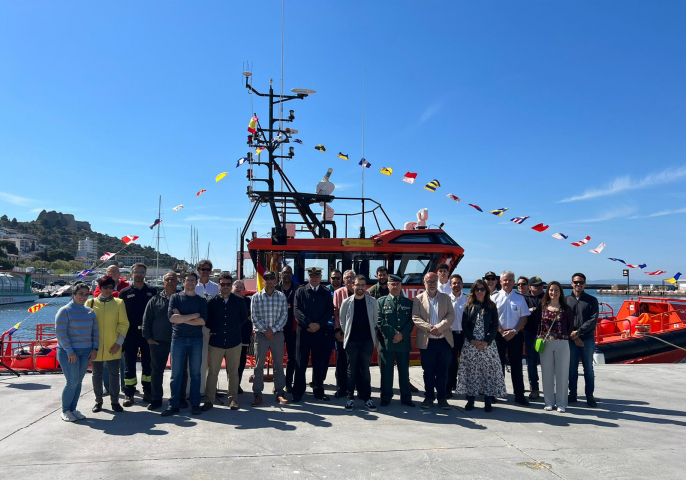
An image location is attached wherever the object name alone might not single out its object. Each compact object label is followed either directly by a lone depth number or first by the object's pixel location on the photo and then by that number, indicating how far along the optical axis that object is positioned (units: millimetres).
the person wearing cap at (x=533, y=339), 6695
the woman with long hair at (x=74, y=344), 5371
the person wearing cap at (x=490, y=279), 6527
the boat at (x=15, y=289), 57625
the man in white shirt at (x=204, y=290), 6321
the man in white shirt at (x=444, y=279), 7270
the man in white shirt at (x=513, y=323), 6457
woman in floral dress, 5938
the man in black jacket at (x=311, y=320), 6402
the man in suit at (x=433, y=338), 6047
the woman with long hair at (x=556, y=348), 6039
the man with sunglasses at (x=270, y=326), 6289
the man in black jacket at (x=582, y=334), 6297
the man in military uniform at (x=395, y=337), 6133
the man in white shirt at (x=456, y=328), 6445
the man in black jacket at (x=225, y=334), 6043
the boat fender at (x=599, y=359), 10258
